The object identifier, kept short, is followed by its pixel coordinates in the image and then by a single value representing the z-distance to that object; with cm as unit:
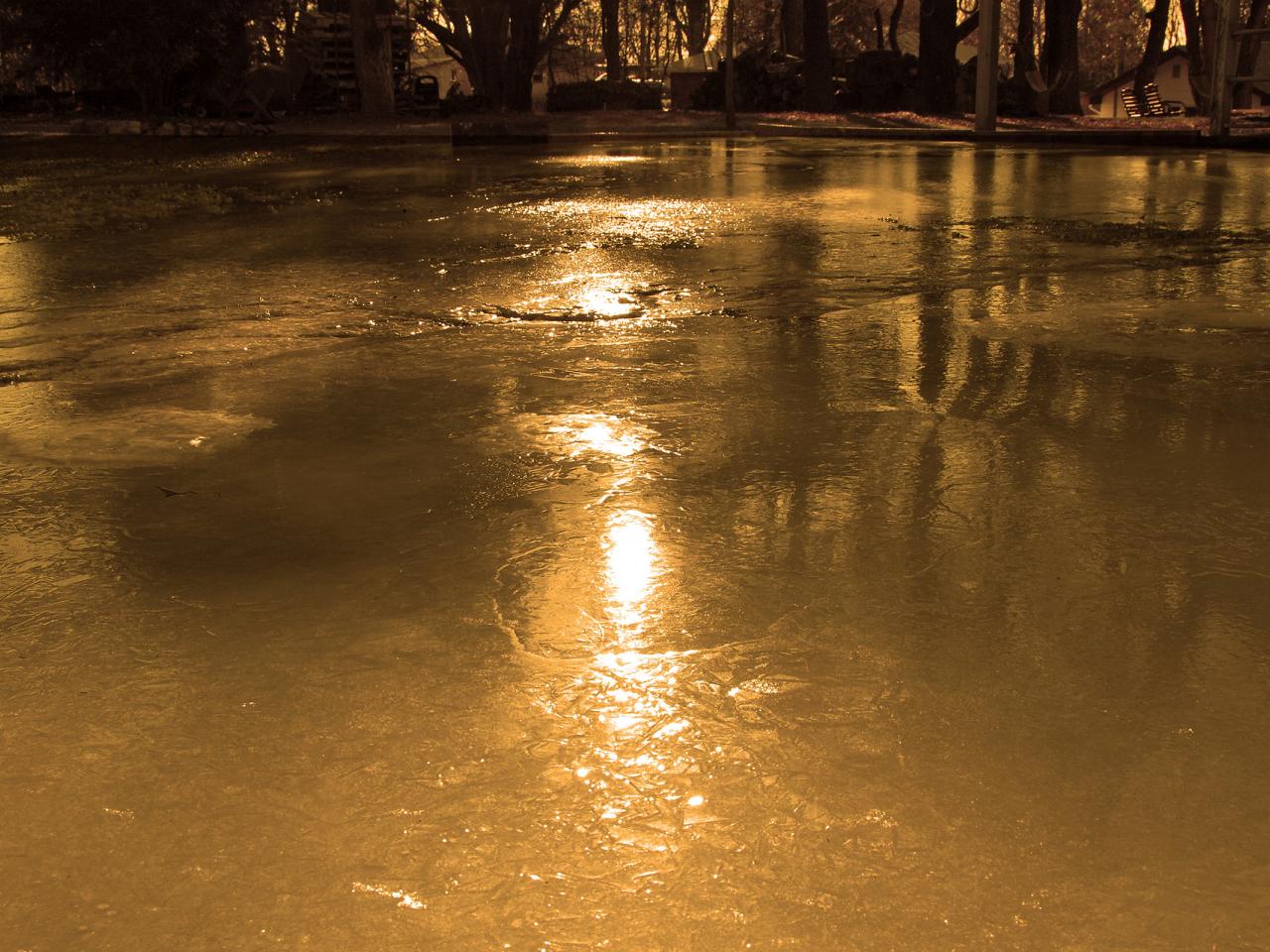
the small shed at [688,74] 4174
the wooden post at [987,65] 2228
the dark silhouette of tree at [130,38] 2569
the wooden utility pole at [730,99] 2522
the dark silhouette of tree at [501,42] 2808
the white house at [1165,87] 4409
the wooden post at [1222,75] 1666
